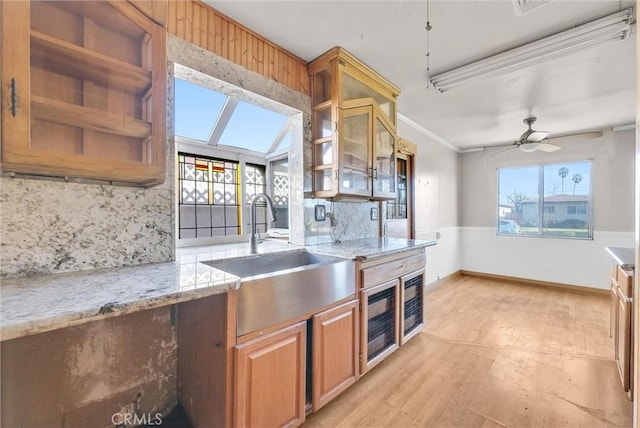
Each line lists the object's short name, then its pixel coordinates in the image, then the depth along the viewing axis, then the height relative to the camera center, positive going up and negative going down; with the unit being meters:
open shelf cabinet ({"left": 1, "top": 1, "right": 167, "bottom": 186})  0.84 +0.49
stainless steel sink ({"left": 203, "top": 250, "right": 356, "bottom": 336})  1.19 -0.40
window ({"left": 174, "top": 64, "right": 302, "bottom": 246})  2.18 +0.51
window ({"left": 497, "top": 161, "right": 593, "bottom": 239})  4.18 +0.19
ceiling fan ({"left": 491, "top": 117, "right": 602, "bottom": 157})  3.17 +0.88
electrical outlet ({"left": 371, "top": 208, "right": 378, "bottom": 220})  2.93 -0.02
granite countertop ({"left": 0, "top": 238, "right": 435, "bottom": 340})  0.71 -0.28
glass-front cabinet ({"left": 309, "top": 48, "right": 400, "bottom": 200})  2.09 +0.74
